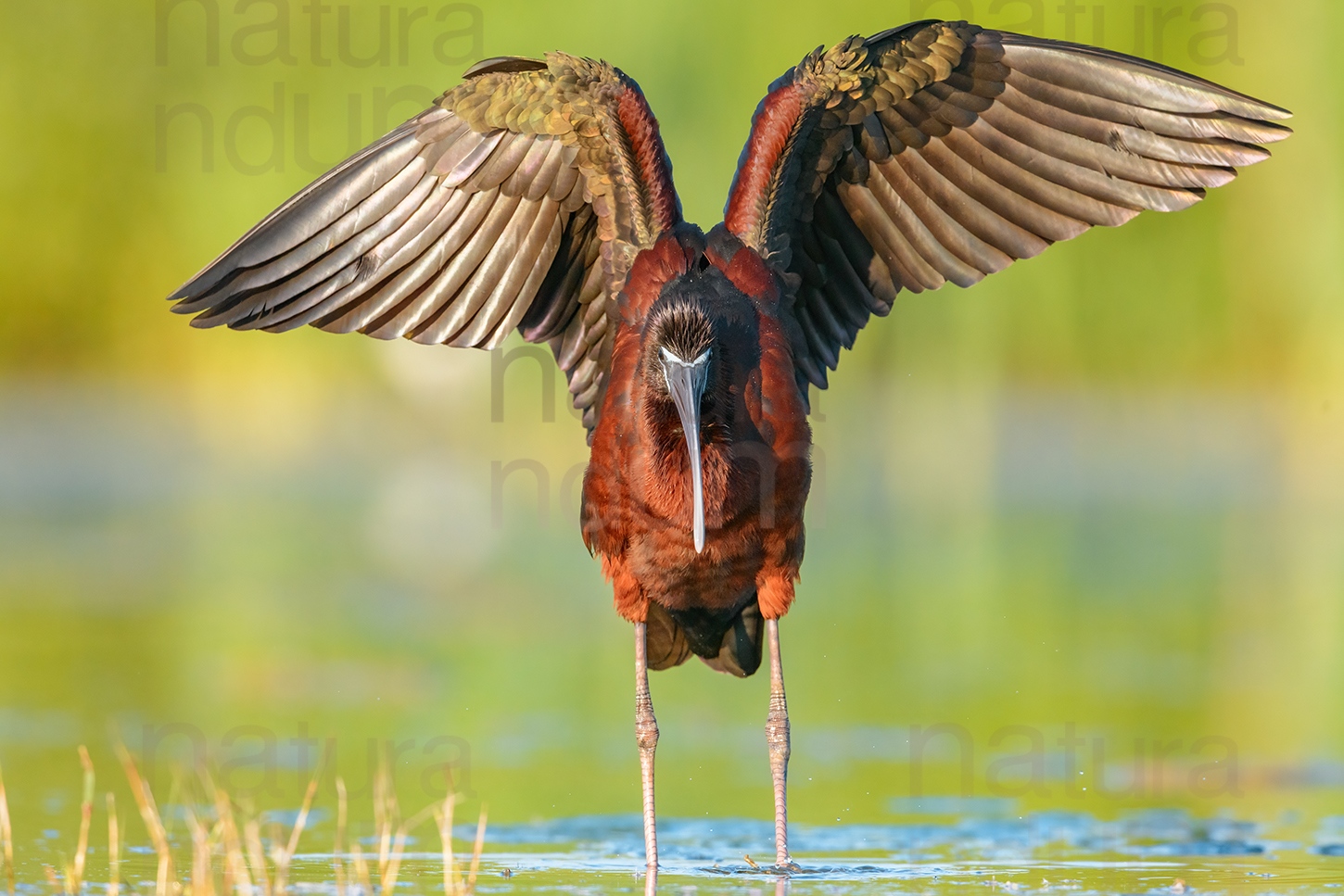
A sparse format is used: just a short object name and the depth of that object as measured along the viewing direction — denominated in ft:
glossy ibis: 41.86
